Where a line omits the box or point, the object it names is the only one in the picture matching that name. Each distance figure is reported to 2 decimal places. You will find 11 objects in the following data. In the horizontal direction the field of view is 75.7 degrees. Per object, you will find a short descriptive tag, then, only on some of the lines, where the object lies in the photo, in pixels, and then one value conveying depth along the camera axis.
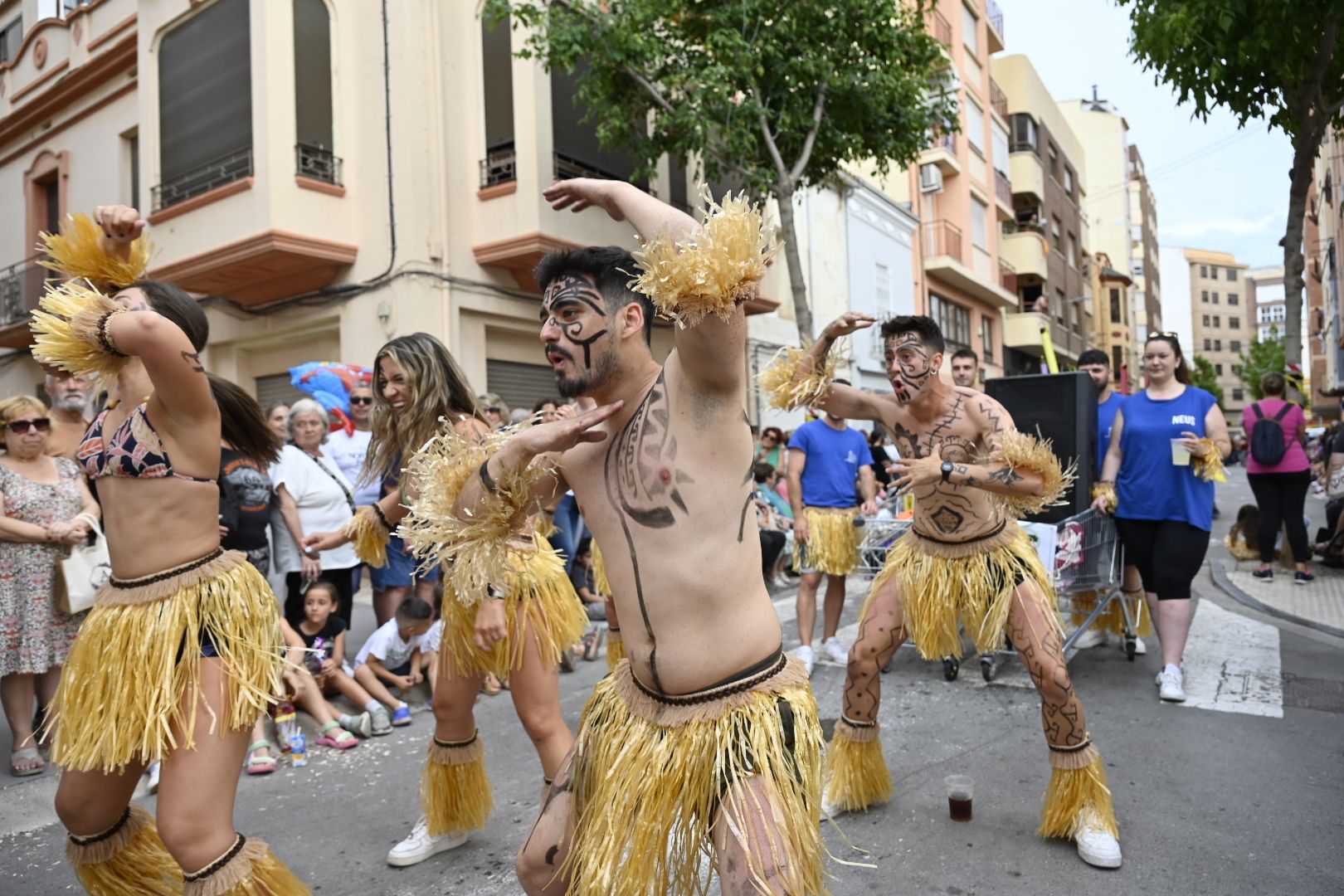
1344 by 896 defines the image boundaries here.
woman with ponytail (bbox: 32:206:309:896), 2.39
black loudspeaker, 6.20
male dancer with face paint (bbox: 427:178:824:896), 1.93
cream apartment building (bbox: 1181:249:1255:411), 100.81
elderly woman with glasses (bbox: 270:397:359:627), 5.57
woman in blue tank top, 5.18
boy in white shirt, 5.26
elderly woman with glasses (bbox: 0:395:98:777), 4.52
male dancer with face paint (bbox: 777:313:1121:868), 3.36
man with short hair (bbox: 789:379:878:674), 6.29
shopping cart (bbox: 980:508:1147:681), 5.36
